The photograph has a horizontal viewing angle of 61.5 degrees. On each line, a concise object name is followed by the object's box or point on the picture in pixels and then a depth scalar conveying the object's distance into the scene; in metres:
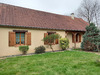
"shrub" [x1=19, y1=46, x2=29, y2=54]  7.76
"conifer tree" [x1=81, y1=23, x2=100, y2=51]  9.51
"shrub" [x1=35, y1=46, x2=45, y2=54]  8.47
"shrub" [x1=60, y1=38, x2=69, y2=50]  9.80
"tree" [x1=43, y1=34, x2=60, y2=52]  8.64
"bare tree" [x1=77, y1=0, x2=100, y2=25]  24.89
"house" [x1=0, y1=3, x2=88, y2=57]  7.42
